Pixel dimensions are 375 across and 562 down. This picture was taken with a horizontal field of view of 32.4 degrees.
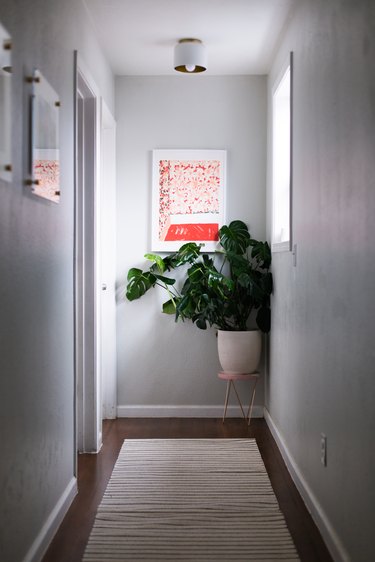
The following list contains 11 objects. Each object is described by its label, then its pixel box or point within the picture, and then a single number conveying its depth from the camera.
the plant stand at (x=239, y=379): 4.53
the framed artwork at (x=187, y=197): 4.84
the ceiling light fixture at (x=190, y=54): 4.03
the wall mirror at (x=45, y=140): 2.38
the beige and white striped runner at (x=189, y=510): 2.55
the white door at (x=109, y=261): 4.75
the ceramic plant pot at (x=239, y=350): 4.52
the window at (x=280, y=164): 4.34
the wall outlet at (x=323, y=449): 2.64
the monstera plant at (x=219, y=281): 4.51
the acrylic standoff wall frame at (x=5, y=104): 1.97
